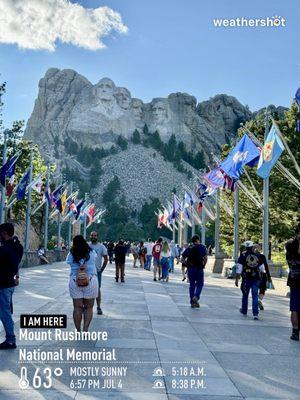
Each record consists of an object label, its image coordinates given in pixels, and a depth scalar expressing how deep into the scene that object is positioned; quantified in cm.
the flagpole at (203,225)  3812
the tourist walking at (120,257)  2044
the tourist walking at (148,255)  2950
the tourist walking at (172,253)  2920
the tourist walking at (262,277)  1197
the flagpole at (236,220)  2727
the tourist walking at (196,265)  1325
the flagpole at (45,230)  3756
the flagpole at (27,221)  3139
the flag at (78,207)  4253
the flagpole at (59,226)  4408
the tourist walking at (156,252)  2205
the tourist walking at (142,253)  3362
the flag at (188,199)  3631
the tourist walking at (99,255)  1109
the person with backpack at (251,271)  1172
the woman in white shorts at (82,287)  816
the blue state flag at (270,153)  1627
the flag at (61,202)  3366
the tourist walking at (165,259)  2159
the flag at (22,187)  2658
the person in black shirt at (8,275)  738
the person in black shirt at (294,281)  912
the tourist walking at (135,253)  3684
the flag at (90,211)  5584
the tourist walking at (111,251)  3936
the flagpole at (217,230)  3285
